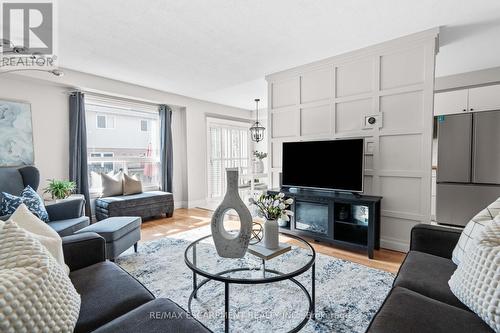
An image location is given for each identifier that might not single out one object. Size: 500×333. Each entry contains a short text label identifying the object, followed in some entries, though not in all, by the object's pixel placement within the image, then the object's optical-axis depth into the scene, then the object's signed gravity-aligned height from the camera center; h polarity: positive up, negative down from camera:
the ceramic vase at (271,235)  1.81 -0.55
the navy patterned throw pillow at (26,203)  2.58 -0.48
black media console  2.77 -0.71
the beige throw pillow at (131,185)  4.38 -0.46
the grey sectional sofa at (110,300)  0.98 -0.66
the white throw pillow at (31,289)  0.72 -0.43
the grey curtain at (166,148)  5.08 +0.24
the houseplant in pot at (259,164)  6.42 -0.10
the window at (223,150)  6.14 +0.27
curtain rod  3.90 +1.13
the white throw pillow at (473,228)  1.31 -0.36
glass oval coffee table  1.43 -0.71
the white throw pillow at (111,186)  4.22 -0.46
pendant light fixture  5.52 +0.61
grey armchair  2.69 -0.53
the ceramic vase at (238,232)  1.65 -0.45
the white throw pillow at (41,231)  1.21 -0.38
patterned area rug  1.66 -1.09
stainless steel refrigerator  3.42 -0.05
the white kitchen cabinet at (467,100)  3.58 +0.93
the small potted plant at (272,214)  1.79 -0.40
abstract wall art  3.29 +0.34
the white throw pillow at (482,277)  0.93 -0.48
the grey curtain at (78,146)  3.89 +0.21
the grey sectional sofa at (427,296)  0.97 -0.64
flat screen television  2.97 -0.05
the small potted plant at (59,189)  3.30 -0.41
